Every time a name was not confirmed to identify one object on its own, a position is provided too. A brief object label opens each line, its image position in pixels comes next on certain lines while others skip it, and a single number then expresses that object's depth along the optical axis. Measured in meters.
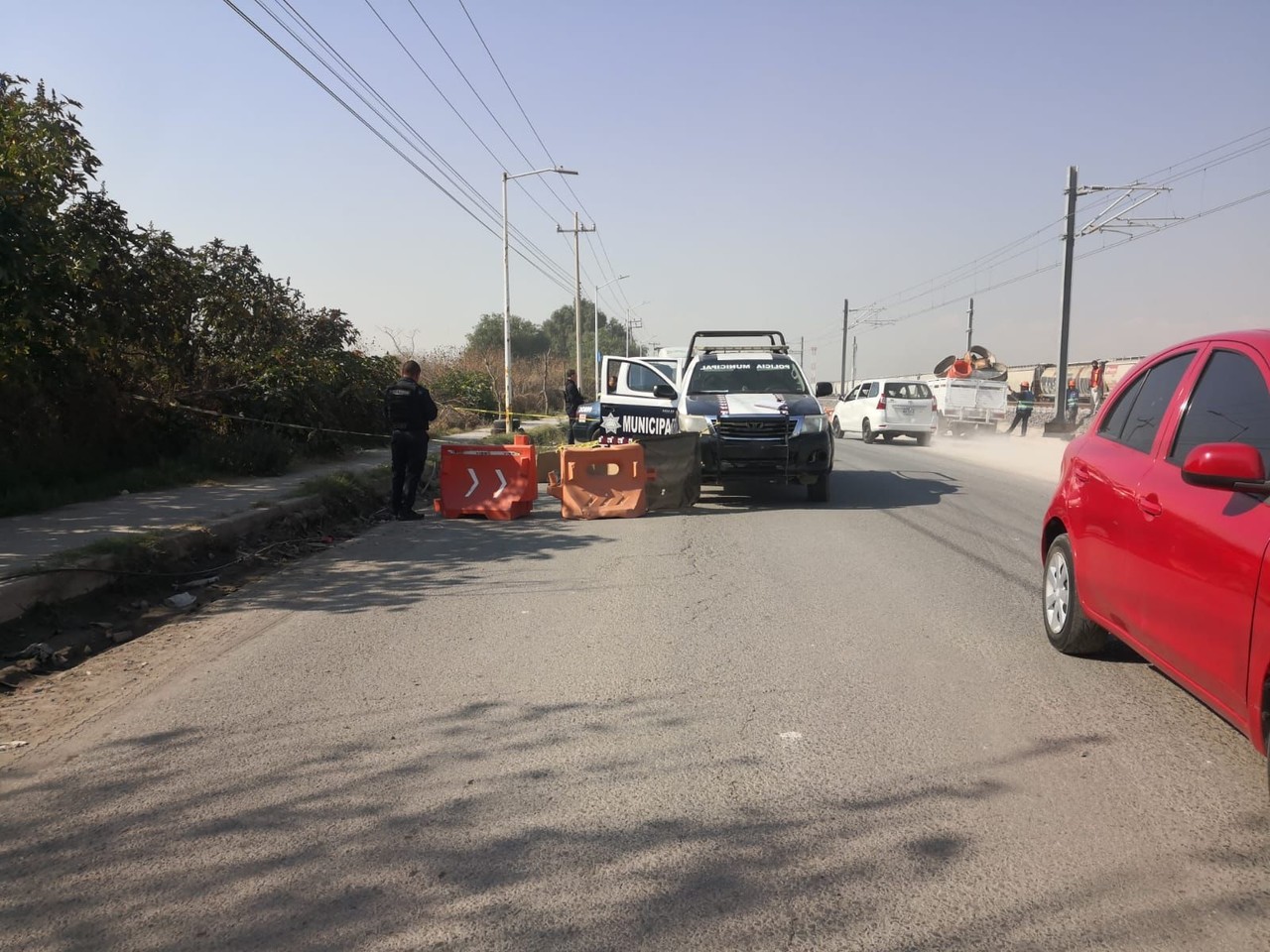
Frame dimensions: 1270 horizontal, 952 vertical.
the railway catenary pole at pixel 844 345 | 68.31
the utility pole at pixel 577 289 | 46.52
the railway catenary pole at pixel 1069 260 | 27.91
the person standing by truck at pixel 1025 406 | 29.80
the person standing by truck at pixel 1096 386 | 34.12
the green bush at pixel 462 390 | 33.97
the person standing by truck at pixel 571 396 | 21.55
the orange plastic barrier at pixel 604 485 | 12.04
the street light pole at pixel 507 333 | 29.14
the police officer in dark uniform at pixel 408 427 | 11.83
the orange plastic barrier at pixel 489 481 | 12.09
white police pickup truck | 12.55
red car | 3.51
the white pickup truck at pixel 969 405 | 32.69
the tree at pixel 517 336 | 98.19
